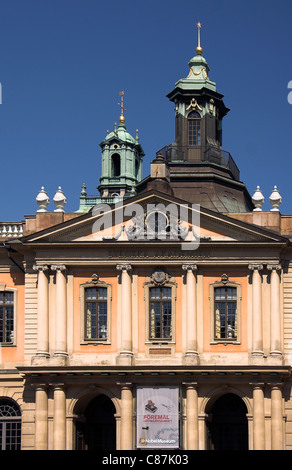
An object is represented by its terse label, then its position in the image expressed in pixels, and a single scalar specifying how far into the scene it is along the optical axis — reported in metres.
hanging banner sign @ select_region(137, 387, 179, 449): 61.34
